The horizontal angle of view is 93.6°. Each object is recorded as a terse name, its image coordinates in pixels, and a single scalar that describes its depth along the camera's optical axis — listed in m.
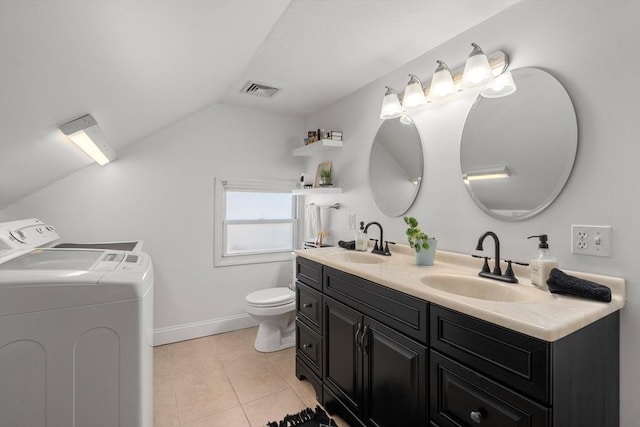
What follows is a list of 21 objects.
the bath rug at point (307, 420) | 1.78
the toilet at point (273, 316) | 2.59
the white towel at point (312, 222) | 3.11
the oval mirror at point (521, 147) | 1.35
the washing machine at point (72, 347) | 0.98
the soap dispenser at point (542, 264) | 1.26
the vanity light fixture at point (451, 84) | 1.50
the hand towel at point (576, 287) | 1.10
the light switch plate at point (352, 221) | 2.69
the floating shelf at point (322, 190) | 2.77
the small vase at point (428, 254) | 1.77
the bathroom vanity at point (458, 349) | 0.92
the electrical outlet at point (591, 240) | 1.22
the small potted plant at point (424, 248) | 1.77
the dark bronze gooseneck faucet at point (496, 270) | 1.41
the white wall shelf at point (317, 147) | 2.75
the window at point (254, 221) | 3.17
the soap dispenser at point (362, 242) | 2.33
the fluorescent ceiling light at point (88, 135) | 1.44
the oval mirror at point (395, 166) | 2.09
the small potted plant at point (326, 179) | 2.92
